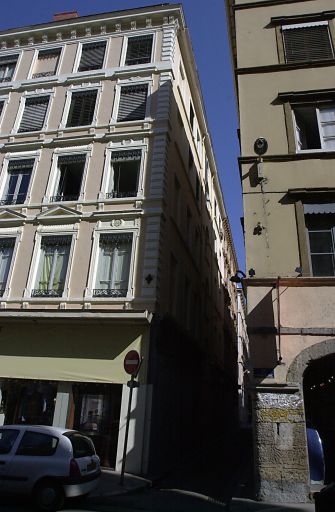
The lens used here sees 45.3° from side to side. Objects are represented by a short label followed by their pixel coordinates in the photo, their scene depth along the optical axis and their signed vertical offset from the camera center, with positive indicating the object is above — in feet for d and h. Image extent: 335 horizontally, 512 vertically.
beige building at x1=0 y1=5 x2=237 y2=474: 40.34 +21.67
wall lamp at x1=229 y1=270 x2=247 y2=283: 32.68 +11.83
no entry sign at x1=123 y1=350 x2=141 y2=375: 31.96 +4.90
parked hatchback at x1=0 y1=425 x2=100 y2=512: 23.30 -2.24
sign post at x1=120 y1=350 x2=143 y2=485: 31.72 +4.60
